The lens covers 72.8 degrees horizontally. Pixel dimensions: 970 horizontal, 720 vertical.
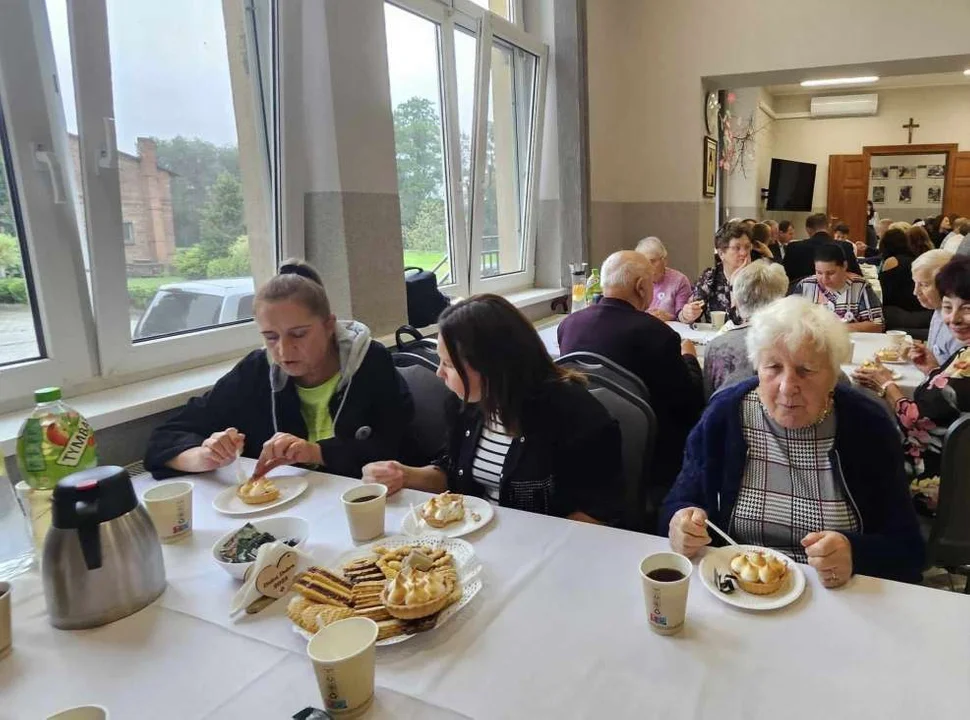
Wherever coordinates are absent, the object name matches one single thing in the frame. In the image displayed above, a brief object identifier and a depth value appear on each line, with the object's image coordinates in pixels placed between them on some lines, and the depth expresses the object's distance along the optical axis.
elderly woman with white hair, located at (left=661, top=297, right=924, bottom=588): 1.28
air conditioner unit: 9.41
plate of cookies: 0.98
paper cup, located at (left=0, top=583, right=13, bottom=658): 0.99
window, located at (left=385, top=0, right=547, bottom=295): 3.44
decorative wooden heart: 1.08
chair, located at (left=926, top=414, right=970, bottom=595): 1.59
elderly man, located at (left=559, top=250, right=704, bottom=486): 2.37
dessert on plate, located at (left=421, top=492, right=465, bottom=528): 1.31
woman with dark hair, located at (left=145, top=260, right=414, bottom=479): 1.74
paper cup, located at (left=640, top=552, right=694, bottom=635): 0.93
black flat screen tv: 9.53
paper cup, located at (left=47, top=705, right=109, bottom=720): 0.77
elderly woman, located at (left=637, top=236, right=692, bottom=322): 4.08
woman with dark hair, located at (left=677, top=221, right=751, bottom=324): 3.95
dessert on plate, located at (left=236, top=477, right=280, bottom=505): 1.48
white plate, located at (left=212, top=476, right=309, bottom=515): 1.45
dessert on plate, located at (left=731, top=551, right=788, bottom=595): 1.02
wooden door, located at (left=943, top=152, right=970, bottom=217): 9.50
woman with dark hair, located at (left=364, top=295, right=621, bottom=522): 1.52
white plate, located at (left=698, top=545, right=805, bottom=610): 0.99
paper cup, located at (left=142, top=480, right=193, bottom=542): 1.30
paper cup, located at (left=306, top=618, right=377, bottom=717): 0.81
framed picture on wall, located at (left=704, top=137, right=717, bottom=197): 5.26
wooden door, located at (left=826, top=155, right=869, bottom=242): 9.96
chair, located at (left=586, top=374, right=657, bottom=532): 1.70
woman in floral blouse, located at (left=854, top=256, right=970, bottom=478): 1.94
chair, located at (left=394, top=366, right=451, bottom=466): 2.02
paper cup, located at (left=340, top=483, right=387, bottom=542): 1.26
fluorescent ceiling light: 8.73
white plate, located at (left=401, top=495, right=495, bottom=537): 1.28
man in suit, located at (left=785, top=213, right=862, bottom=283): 5.78
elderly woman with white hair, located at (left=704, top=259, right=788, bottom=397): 2.26
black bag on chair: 3.15
